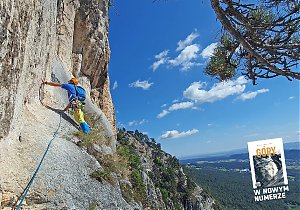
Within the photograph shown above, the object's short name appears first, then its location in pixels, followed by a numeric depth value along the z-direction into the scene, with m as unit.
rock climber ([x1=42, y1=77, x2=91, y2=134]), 6.69
